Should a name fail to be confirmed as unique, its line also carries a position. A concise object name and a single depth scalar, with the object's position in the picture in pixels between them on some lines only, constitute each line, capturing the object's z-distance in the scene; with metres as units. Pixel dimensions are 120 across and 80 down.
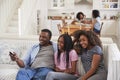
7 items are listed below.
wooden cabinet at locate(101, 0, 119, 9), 11.05
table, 7.29
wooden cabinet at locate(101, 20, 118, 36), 10.75
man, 3.55
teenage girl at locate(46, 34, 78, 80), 3.50
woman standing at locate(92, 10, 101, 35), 7.23
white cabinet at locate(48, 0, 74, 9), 11.16
